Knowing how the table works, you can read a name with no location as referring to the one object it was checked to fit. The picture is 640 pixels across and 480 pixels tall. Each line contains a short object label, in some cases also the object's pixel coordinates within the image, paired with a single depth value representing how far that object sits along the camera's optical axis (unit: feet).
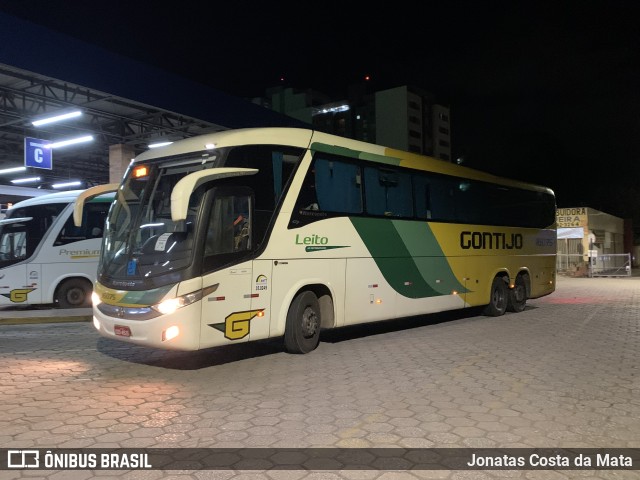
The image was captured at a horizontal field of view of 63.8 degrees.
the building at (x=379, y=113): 312.50
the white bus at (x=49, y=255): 44.55
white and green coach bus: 21.90
